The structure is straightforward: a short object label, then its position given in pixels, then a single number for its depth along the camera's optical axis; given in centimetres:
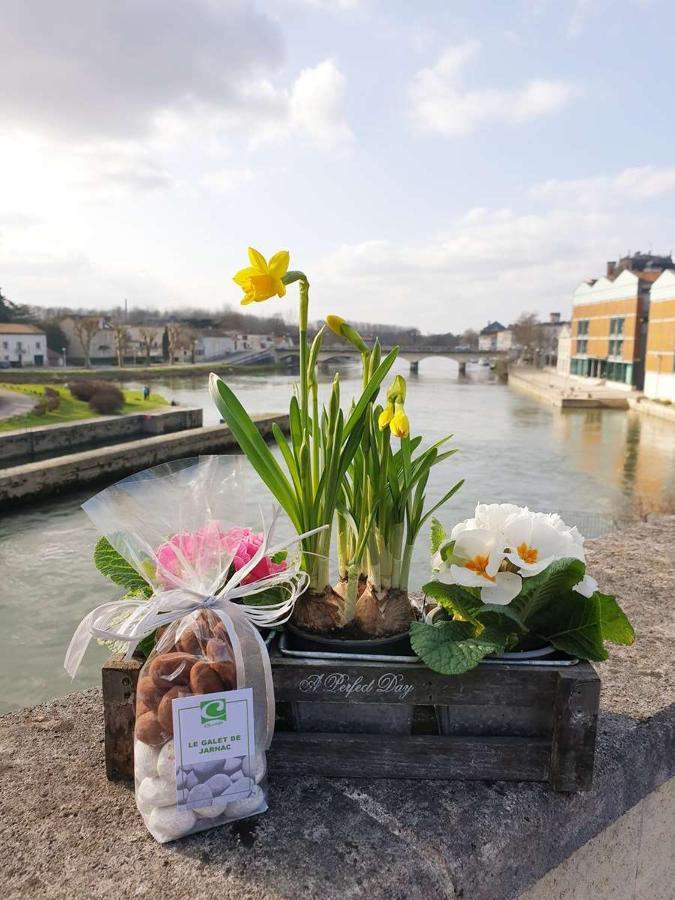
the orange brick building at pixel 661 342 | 3478
